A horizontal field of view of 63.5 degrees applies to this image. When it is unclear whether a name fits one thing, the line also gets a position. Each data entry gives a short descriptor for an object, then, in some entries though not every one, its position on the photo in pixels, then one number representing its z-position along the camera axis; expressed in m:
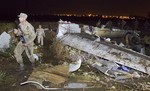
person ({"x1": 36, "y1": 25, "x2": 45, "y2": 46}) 5.11
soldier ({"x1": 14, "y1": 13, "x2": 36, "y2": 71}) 3.83
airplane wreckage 3.66
